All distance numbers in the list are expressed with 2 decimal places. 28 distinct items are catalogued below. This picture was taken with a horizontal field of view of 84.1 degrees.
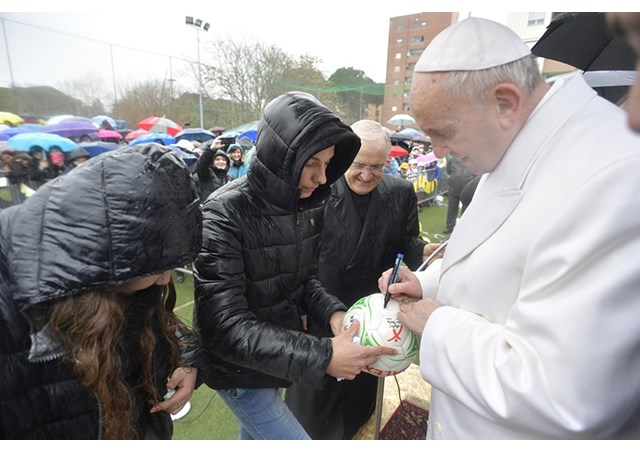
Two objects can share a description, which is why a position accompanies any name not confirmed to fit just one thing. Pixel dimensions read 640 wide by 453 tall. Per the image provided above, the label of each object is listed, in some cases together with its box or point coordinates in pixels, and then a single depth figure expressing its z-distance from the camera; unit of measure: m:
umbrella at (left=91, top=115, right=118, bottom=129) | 14.83
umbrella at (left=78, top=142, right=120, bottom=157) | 8.72
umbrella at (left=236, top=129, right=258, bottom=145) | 10.59
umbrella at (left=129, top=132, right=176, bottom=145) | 8.29
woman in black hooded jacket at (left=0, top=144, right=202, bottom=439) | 0.81
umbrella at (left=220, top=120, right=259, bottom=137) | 11.31
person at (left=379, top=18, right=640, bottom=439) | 0.78
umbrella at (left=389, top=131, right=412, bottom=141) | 16.25
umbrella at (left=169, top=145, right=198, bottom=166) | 7.53
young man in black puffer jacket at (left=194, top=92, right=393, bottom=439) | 1.32
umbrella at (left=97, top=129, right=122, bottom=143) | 12.74
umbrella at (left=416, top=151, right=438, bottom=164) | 10.10
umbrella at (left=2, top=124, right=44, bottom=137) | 8.29
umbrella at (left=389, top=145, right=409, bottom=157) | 12.10
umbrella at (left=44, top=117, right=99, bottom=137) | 10.74
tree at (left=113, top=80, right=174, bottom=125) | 14.32
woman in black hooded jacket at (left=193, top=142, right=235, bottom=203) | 5.53
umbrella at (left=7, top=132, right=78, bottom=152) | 6.33
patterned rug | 2.35
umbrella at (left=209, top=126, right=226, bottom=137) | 14.86
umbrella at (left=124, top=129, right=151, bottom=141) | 12.08
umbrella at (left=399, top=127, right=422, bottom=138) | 16.69
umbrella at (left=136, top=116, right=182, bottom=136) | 15.40
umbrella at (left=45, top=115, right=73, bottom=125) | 10.86
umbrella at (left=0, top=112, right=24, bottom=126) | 9.68
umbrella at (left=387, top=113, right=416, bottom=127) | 19.45
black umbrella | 1.52
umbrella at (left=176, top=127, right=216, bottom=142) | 13.76
